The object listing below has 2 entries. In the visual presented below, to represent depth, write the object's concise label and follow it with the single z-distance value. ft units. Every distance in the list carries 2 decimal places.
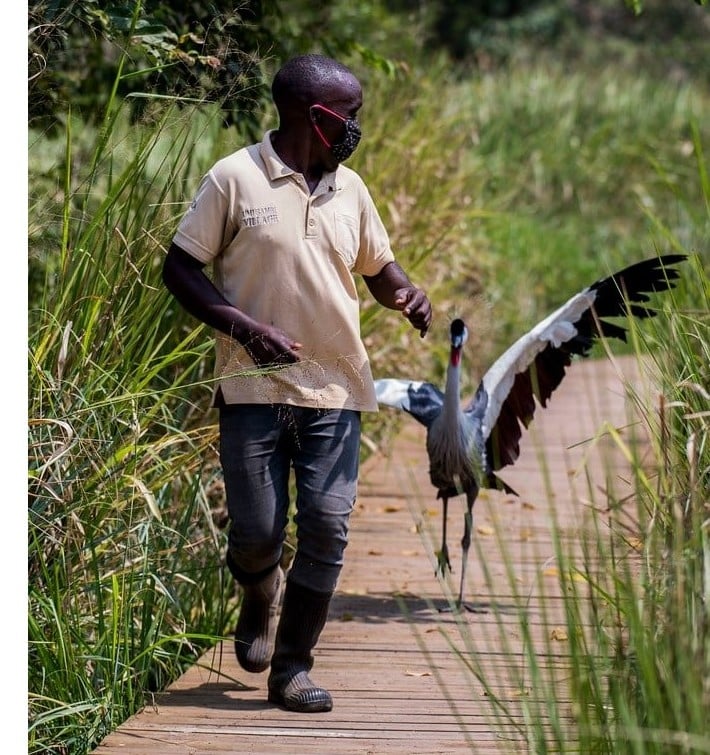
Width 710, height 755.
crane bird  34.86
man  25.79
